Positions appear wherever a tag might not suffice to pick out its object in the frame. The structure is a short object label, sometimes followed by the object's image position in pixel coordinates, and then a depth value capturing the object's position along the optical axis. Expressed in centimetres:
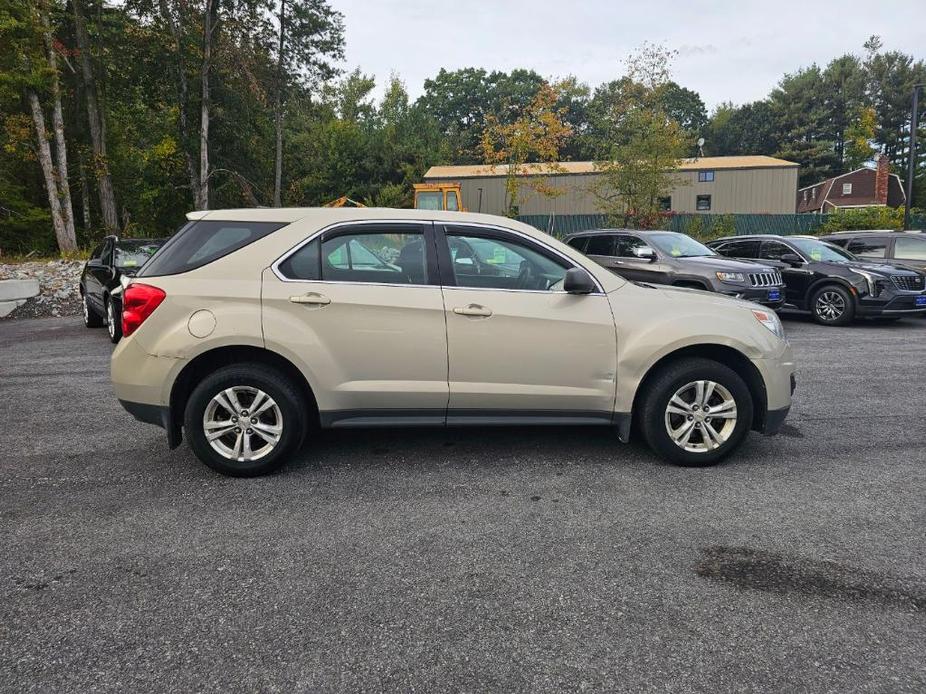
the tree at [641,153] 2561
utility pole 2180
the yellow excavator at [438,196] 2358
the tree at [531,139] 2689
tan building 3528
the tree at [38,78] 1909
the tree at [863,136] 4456
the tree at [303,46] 3139
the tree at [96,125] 2472
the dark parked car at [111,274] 943
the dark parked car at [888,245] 1282
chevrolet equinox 416
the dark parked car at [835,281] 1141
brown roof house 5225
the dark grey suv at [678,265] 1058
